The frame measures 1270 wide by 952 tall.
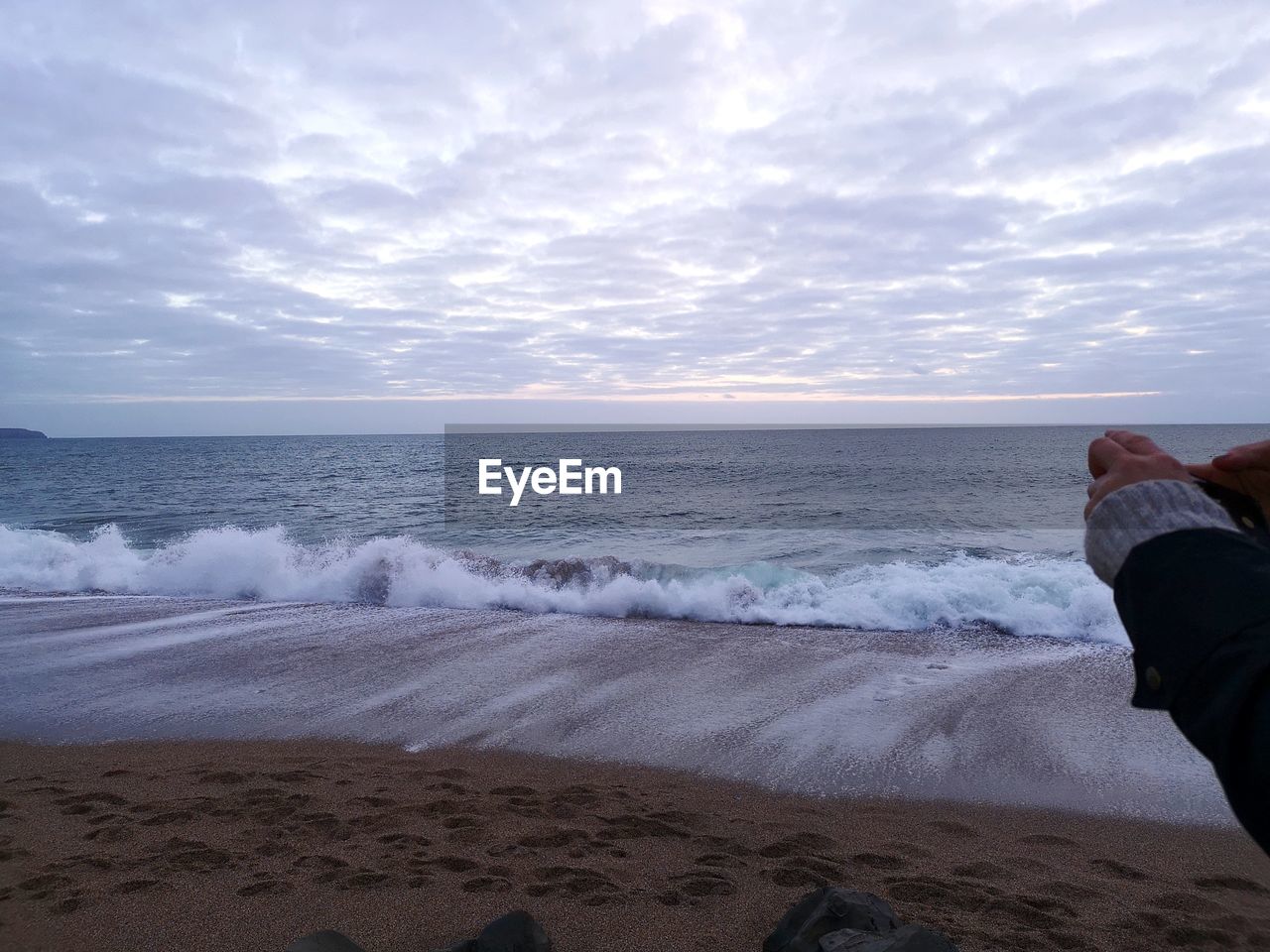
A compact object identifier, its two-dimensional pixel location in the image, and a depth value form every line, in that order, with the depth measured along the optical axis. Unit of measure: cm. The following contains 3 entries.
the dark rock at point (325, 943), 300
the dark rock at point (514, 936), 315
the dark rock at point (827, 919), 315
